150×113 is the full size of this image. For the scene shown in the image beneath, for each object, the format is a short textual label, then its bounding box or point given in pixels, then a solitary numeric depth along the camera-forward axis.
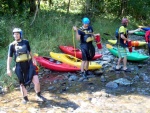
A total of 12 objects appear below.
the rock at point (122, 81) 6.60
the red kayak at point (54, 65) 7.50
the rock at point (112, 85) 6.47
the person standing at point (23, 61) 5.22
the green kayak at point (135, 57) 8.22
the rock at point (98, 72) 7.39
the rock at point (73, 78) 7.04
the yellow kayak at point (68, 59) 7.78
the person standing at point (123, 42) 7.07
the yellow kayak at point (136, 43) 10.73
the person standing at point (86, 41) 6.67
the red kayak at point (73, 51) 8.82
